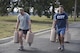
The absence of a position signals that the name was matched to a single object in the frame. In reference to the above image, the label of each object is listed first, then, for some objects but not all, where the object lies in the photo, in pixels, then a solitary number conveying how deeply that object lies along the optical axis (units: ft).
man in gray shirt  36.73
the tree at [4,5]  133.70
